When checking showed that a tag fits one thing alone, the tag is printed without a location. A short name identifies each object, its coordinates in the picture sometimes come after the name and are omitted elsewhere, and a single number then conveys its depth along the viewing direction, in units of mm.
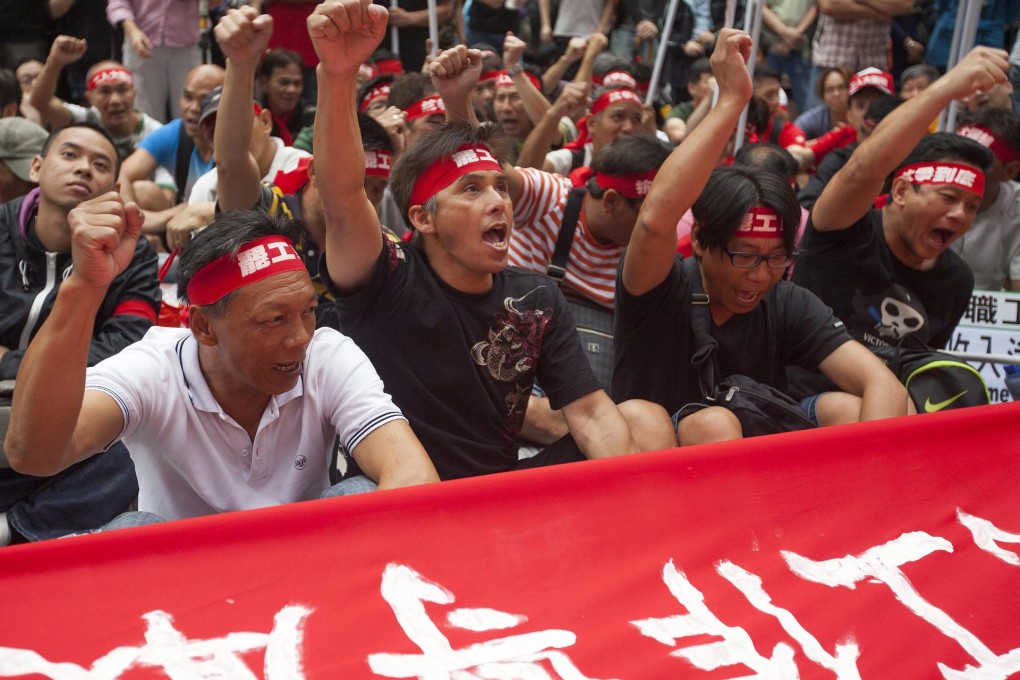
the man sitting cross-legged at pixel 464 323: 2963
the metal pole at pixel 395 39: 7867
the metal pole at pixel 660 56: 7238
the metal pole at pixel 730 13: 4786
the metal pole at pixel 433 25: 6078
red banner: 1917
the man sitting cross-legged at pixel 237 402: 2451
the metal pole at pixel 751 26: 5410
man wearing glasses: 3127
